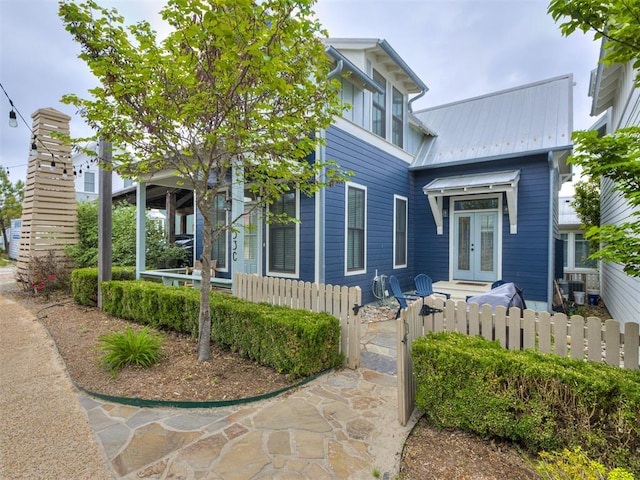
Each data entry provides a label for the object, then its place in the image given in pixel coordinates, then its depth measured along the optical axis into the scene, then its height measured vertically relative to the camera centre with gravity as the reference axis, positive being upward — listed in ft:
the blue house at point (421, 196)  22.18 +3.85
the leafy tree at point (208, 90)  8.94 +5.12
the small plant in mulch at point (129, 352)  11.81 -4.27
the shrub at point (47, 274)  24.84 -2.80
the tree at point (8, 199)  60.34 +7.71
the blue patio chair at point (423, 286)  21.98 -3.08
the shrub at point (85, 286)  22.17 -3.28
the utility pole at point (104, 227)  21.09 +0.88
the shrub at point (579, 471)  4.62 -3.66
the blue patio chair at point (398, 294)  18.15 -3.04
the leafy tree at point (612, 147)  5.73 +1.94
